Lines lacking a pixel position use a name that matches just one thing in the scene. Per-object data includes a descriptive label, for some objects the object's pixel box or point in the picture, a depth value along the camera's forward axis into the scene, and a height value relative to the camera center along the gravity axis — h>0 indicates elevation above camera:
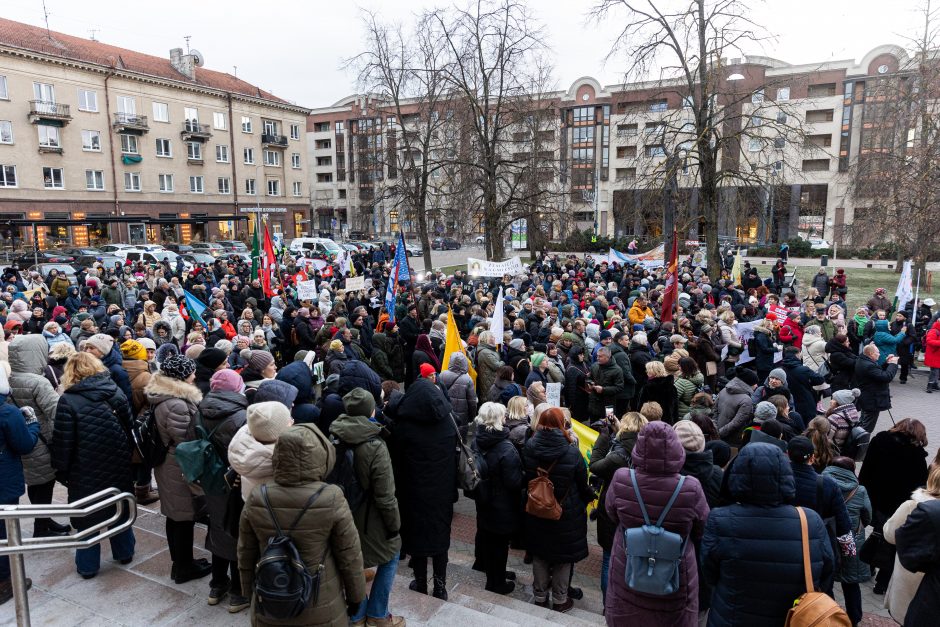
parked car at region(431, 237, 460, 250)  59.81 -1.71
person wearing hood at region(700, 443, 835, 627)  3.17 -1.62
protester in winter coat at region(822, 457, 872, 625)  4.59 -2.35
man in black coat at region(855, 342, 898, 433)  8.31 -2.14
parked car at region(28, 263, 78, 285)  24.39 -1.62
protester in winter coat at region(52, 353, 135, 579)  4.62 -1.57
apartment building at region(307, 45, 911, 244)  37.12 +7.43
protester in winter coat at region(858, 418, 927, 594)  5.17 -2.04
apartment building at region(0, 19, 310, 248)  43.06 +6.88
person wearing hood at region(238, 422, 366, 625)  3.02 -1.43
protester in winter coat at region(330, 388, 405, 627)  4.06 -1.82
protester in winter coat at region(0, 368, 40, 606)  4.31 -1.53
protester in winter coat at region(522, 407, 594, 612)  4.67 -2.25
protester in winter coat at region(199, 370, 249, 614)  4.19 -1.86
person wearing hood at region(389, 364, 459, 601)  4.64 -1.84
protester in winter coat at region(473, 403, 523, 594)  4.86 -2.11
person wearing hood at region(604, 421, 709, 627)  3.42 -1.56
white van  37.81 -1.17
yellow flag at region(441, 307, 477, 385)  8.51 -1.62
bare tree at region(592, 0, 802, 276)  19.98 +4.04
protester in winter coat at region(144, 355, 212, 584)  4.58 -1.60
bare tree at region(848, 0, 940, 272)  22.64 +2.27
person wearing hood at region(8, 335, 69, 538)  4.99 -1.48
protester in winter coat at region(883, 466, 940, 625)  3.36 -1.93
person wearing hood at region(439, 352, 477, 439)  7.31 -1.99
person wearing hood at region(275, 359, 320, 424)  5.45 -1.39
